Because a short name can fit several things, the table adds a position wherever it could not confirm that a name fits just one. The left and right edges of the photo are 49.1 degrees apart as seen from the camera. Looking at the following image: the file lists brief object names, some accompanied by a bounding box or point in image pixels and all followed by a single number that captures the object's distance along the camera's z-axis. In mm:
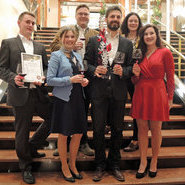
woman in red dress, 2023
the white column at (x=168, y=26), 4227
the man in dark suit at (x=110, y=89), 2000
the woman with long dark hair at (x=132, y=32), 2420
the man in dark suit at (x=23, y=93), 1922
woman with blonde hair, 1885
